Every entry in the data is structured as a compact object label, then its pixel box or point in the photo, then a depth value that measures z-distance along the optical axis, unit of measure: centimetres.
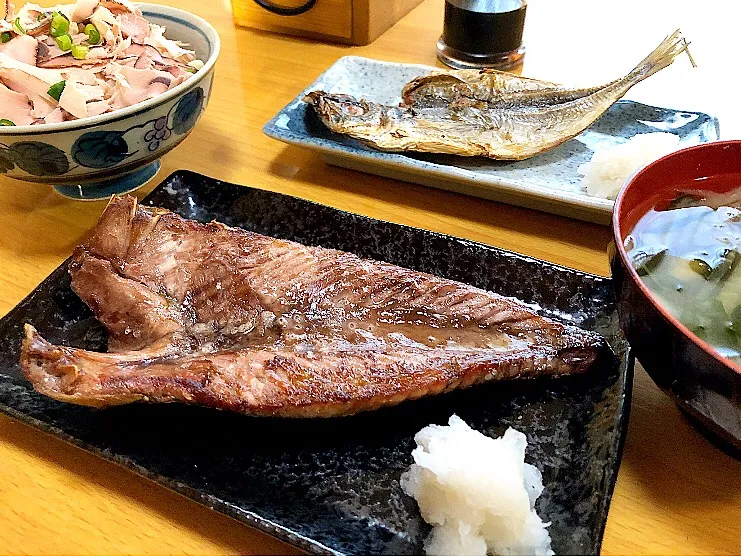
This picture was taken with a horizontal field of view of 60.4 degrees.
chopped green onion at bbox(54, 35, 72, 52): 34
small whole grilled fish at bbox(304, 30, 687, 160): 37
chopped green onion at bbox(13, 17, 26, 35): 34
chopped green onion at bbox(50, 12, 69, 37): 34
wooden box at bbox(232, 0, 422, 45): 52
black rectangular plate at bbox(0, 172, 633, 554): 21
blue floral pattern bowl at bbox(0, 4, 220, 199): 29
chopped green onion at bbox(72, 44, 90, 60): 33
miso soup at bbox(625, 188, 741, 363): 21
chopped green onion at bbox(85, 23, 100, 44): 34
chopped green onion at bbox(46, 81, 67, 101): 31
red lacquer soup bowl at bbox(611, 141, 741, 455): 19
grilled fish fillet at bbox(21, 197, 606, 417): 22
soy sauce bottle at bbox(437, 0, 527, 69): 47
